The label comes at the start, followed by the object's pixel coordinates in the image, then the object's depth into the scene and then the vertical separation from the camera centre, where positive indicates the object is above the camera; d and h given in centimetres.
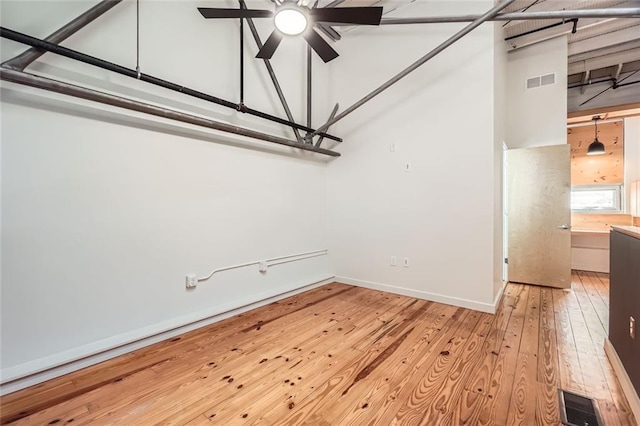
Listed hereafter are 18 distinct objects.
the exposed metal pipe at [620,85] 528 +242
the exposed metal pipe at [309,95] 419 +175
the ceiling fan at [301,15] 201 +146
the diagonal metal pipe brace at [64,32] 185 +131
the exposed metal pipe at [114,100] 183 +88
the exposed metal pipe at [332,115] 427 +153
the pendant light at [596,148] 576 +132
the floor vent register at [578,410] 163 -123
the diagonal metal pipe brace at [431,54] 288 +188
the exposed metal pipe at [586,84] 544 +255
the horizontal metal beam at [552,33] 400 +272
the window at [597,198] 623 +32
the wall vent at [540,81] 461 +222
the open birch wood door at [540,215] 447 -6
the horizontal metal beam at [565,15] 269 +198
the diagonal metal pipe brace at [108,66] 180 +115
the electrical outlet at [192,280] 286 -72
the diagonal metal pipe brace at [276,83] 331 +168
